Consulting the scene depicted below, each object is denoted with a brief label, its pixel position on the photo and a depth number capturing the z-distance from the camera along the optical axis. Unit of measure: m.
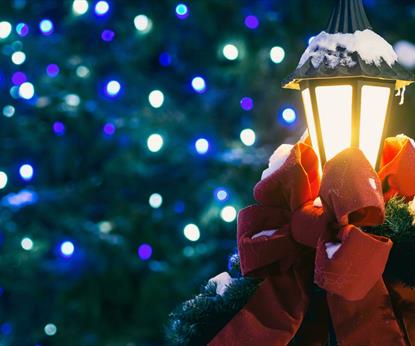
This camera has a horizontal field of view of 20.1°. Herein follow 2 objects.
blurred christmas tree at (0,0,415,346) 5.58
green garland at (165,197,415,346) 2.14
